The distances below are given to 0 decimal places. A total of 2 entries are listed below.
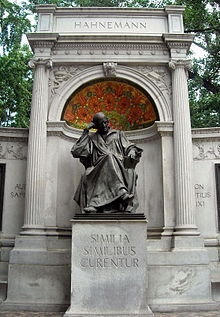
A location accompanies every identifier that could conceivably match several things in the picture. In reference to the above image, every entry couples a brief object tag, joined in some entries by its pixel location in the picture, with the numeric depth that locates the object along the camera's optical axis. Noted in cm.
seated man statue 801
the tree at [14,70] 1638
